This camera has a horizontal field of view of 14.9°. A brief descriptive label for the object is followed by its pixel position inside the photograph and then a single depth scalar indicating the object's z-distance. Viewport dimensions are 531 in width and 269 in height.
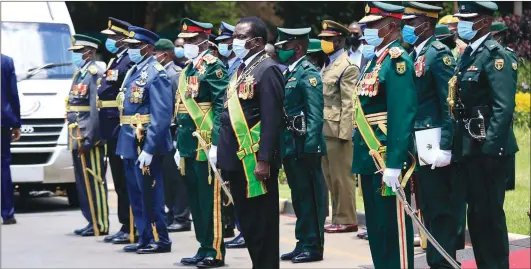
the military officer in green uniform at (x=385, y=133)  13.07
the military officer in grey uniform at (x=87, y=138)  21.65
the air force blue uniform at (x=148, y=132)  18.48
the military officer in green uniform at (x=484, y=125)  13.76
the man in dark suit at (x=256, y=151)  13.64
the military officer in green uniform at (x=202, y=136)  17.54
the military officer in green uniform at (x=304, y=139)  18.27
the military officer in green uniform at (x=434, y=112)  14.81
